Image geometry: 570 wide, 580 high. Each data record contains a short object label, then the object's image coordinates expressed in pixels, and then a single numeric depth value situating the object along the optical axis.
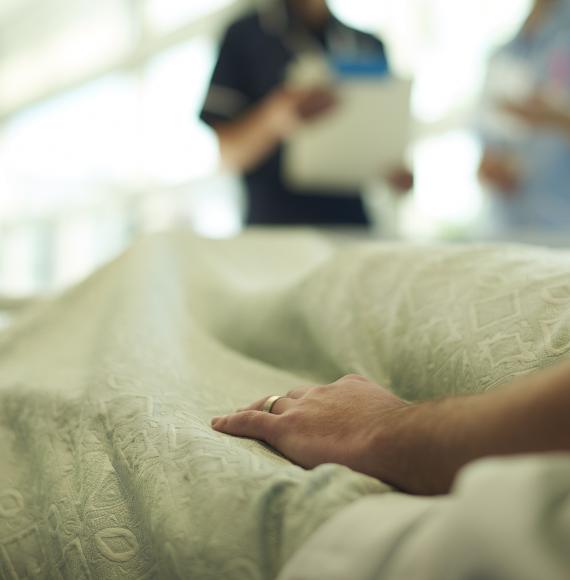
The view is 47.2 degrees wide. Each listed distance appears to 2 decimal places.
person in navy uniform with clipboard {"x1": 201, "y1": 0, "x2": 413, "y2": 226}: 1.78
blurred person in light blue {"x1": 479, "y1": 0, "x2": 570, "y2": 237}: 1.81
